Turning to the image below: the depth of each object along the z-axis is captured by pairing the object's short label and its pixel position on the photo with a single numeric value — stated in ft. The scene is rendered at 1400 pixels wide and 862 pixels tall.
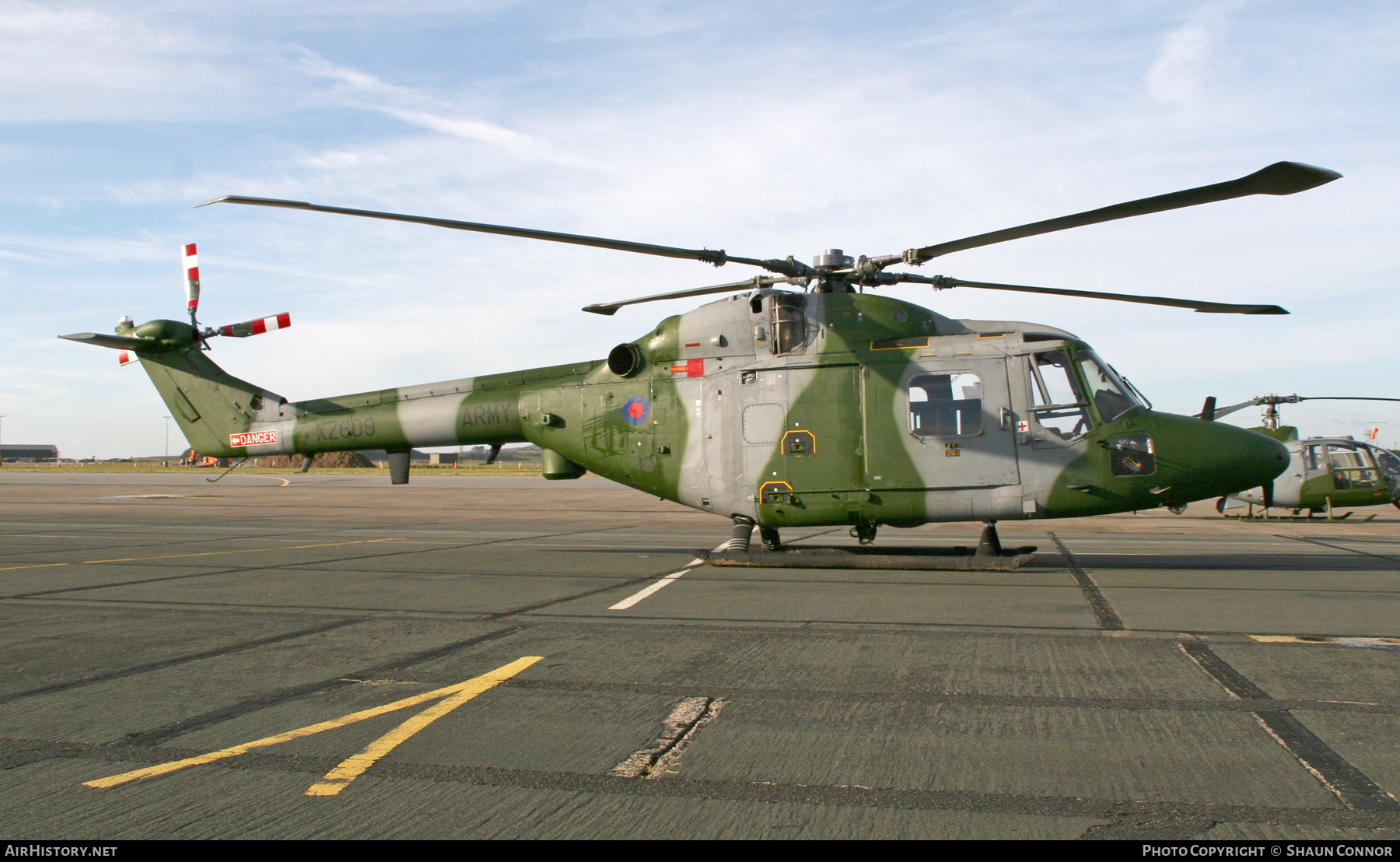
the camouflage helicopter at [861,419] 35.06
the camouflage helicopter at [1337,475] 76.38
